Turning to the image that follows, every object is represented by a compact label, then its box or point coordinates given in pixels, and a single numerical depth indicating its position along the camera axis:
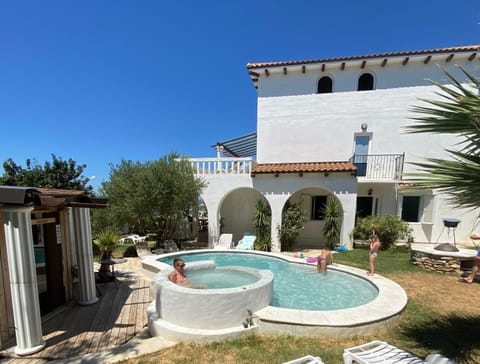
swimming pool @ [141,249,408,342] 4.91
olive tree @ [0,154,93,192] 21.22
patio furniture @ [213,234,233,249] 13.75
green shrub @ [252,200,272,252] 13.57
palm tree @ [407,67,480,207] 3.04
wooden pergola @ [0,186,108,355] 4.37
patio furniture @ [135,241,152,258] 12.01
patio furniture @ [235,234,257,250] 13.30
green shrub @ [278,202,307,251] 13.67
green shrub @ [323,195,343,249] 12.99
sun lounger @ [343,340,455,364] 3.32
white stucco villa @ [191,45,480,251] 13.62
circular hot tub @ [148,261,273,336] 5.09
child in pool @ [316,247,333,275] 9.09
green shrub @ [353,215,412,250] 12.62
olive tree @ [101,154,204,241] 12.09
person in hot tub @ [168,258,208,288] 6.48
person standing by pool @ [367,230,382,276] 8.18
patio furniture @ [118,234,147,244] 15.27
